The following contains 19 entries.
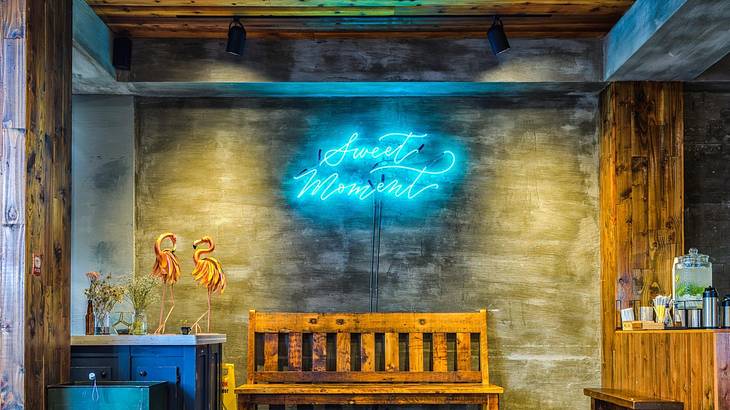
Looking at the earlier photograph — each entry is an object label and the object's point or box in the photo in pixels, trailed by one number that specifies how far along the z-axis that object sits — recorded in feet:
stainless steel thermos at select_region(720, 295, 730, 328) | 19.76
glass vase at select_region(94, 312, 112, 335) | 20.48
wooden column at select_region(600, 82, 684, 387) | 25.26
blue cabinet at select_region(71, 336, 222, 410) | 19.02
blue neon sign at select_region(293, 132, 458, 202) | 27.02
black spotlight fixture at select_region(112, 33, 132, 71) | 25.05
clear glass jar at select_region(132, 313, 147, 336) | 20.32
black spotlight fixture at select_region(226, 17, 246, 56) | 23.81
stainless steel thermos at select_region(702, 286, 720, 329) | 20.04
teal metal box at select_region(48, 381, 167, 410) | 16.99
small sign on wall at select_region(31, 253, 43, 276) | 17.01
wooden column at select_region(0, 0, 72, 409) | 16.48
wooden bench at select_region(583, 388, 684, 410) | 19.67
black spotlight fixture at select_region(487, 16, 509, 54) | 23.80
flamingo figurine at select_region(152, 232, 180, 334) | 21.02
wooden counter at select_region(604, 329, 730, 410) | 17.53
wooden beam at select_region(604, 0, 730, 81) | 19.93
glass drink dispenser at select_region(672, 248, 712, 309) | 22.84
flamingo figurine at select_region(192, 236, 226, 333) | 22.30
